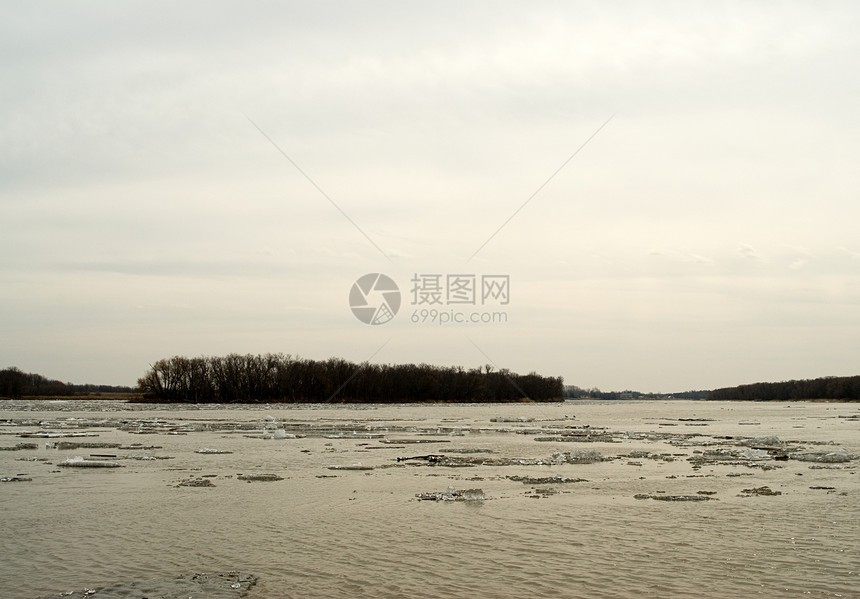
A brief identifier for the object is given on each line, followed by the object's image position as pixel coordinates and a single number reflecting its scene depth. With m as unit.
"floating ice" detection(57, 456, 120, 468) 20.02
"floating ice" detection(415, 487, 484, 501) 15.33
